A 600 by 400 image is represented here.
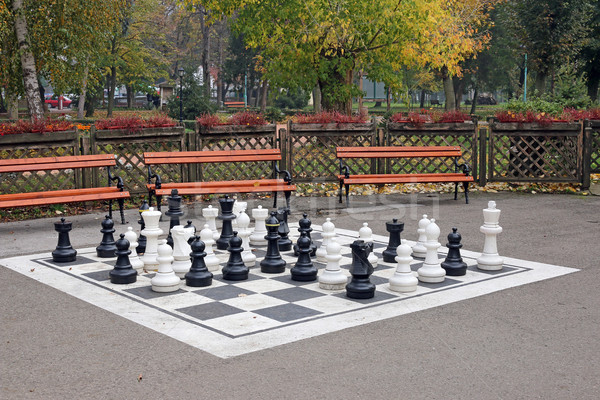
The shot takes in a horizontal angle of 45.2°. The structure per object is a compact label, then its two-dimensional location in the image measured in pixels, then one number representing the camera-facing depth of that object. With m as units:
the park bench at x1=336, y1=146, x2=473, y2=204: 12.77
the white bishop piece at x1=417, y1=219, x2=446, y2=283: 7.32
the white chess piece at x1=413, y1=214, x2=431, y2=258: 8.34
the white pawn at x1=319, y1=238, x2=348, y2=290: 6.96
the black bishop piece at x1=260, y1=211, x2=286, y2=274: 7.70
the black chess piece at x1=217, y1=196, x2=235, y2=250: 8.21
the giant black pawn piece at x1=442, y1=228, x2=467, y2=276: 7.61
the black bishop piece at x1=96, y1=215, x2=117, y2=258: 8.45
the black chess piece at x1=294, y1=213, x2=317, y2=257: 7.85
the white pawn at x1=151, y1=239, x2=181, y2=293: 6.92
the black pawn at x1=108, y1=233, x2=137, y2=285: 7.28
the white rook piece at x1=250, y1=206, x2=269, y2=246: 9.09
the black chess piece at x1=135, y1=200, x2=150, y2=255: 8.54
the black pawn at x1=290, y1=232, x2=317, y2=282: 7.32
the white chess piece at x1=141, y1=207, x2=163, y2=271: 7.63
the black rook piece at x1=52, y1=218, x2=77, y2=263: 8.24
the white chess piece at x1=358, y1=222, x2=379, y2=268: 7.91
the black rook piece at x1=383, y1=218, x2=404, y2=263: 8.21
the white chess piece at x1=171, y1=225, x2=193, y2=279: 7.36
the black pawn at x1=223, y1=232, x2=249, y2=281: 7.38
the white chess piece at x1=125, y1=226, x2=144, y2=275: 7.74
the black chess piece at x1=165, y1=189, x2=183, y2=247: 8.40
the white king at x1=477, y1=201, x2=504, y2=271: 7.94
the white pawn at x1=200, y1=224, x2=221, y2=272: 7.66
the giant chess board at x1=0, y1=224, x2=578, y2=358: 5.79
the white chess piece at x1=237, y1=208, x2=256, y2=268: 8.02
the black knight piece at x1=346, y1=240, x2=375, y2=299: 6.63
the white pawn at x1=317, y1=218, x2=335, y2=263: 7.70
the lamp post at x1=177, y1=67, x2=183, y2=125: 31.17
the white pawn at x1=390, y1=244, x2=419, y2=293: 6.91
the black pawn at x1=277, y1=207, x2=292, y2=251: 8.40
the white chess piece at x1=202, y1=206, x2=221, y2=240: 8.57
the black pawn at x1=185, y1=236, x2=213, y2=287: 7.09
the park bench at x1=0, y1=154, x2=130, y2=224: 10.42
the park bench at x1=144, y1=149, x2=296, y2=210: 11.45
